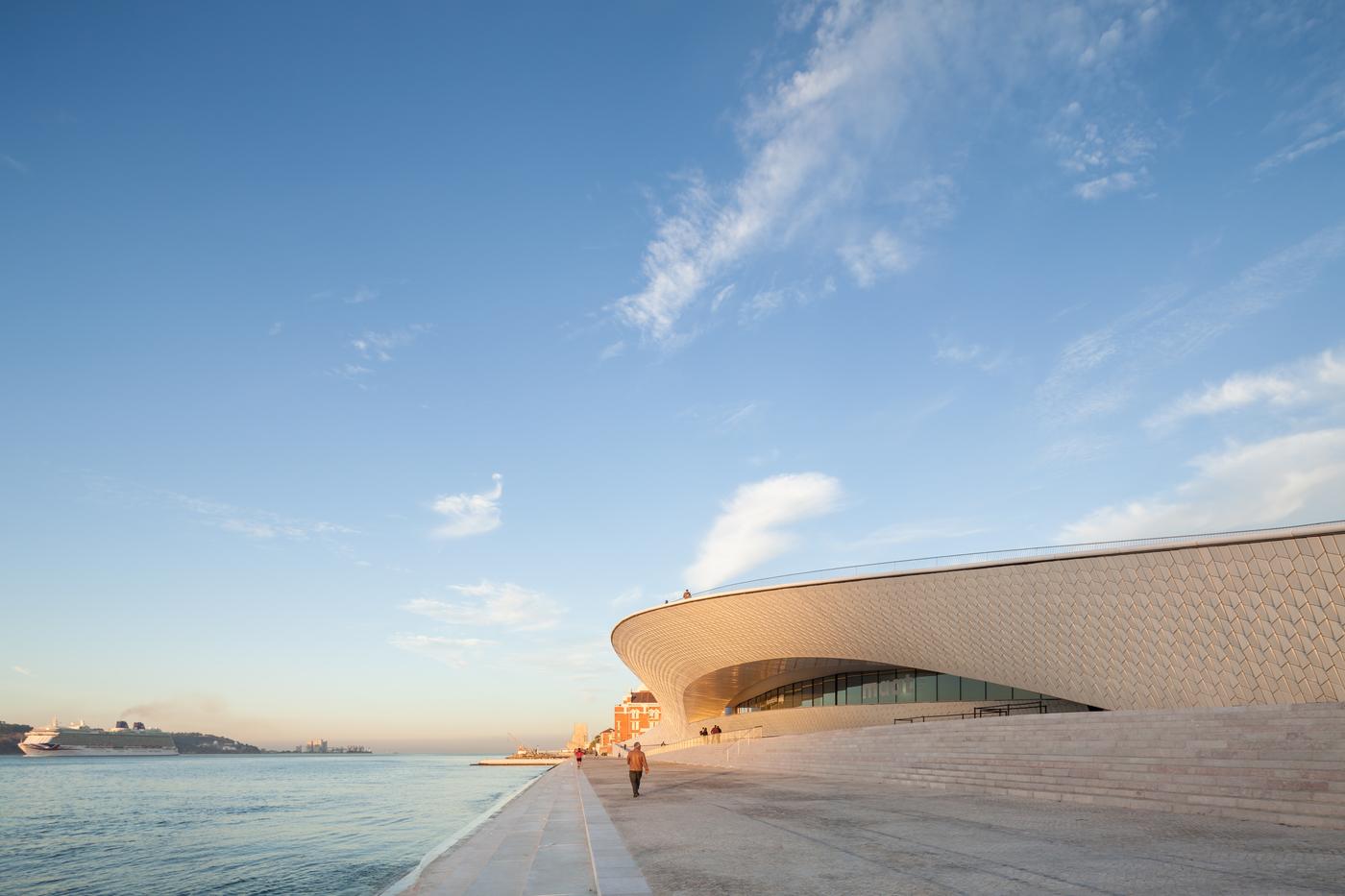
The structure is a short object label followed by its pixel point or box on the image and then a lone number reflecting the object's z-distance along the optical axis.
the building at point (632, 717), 125.34
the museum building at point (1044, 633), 20.83
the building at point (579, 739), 157.30
